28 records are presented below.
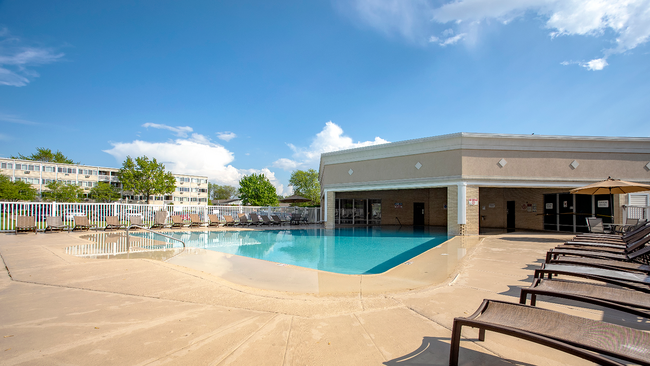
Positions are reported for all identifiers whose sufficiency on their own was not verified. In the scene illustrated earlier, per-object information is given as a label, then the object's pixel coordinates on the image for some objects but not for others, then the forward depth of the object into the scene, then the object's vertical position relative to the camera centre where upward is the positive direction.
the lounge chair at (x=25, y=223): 11.84 -1.56
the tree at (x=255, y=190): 52.62 -0.46
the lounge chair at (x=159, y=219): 15.62 -1.80
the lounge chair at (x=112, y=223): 13.98 -1.81
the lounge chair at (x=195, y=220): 16.94 -1.98
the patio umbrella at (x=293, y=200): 23.89 -1.04
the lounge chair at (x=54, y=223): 12.55 -1.64
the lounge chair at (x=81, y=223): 13.36 -1.72
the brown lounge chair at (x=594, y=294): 2.16 -0.94
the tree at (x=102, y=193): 55.83 -1.17
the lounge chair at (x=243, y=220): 18.67 -2.18
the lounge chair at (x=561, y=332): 1.49 -0.89
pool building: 13.80 +0.88
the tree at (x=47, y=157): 58.53 +6.49
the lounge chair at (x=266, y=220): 19.54 -2.26
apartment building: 51.50 +1.98
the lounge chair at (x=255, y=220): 19.06 -2.21
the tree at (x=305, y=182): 77.12 +1.61
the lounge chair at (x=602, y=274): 2.91 -0.99
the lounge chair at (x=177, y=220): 16.27 -1.91
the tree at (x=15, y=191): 36.16 -0.54
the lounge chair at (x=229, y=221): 18.19 -2.20
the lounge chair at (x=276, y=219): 20.35 -2.30
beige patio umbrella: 9.35 +0.03
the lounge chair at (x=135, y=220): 15.45 -1.81
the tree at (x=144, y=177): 53.44 +2.05
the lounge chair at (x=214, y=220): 17.65 -2.08
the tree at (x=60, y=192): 48.69 -0.90
